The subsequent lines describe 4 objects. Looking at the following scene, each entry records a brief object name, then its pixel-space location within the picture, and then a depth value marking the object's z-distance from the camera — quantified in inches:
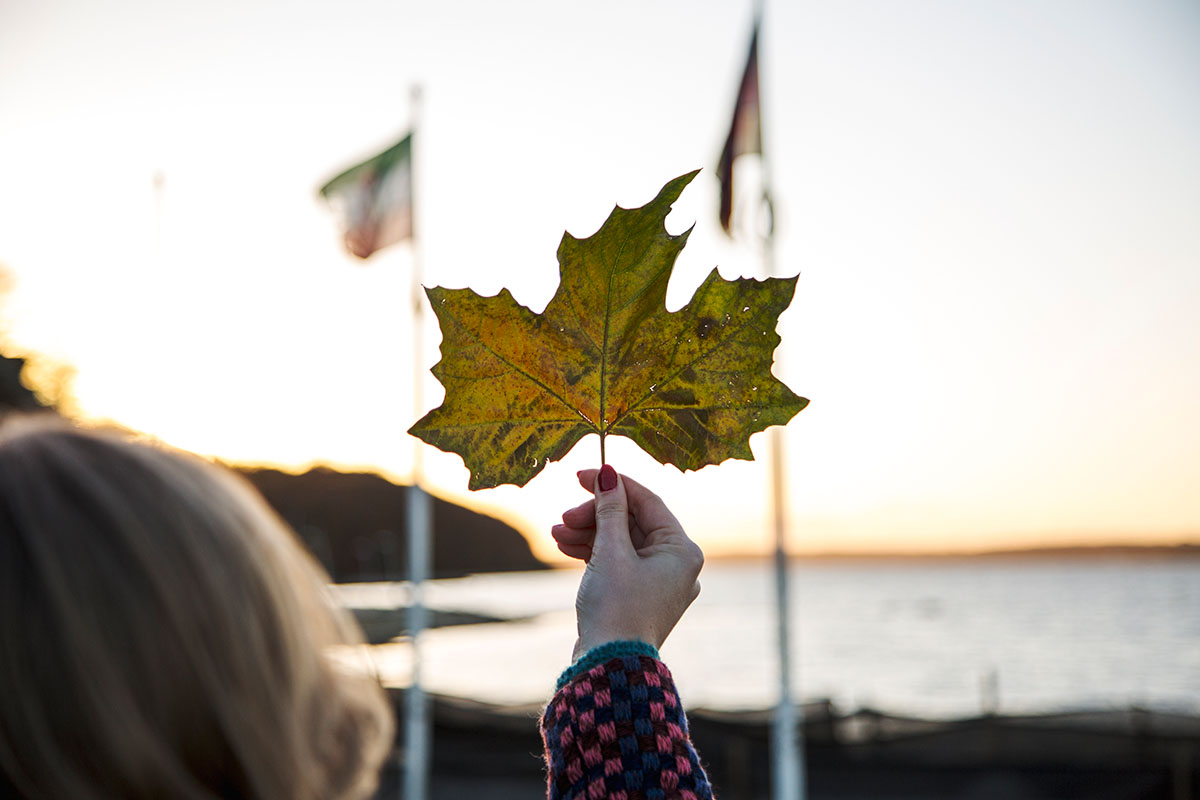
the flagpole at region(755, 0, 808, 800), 304.5
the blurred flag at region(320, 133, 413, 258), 361.7
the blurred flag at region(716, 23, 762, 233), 310.3
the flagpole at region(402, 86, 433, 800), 377.1
